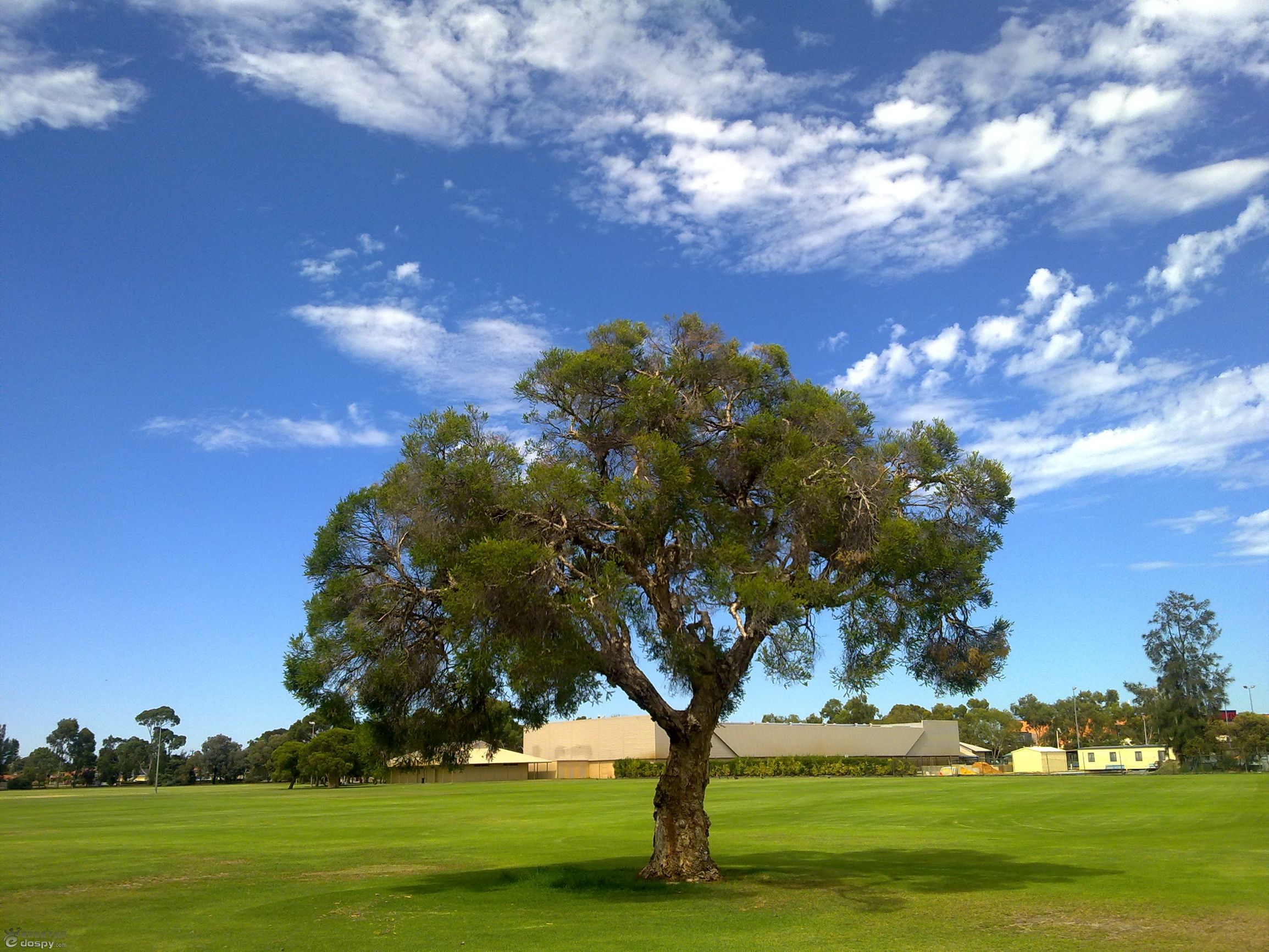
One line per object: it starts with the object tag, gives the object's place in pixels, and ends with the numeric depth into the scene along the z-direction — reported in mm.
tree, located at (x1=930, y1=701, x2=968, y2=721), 194250
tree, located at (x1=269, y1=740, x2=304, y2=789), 118331
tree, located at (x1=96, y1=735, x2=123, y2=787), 187375
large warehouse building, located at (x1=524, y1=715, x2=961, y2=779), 113000
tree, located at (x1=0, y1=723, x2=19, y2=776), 194338
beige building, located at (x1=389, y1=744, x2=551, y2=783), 120125
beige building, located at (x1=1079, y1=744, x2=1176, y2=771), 129750
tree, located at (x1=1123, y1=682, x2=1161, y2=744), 117075
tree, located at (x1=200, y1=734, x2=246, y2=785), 180500
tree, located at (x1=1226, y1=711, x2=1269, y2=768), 118688
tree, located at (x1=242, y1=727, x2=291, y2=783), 166000
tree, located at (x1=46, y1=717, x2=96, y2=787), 194500
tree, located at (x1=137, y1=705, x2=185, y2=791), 194875
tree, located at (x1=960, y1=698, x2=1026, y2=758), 189750
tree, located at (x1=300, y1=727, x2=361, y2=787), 112812
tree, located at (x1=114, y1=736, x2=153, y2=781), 184125
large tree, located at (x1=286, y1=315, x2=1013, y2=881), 18719
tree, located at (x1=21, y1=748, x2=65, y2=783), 182125
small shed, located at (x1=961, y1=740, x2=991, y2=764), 139625
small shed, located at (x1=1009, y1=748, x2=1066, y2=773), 127500
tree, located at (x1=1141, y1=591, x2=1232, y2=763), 112062
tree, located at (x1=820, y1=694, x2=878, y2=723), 196625
